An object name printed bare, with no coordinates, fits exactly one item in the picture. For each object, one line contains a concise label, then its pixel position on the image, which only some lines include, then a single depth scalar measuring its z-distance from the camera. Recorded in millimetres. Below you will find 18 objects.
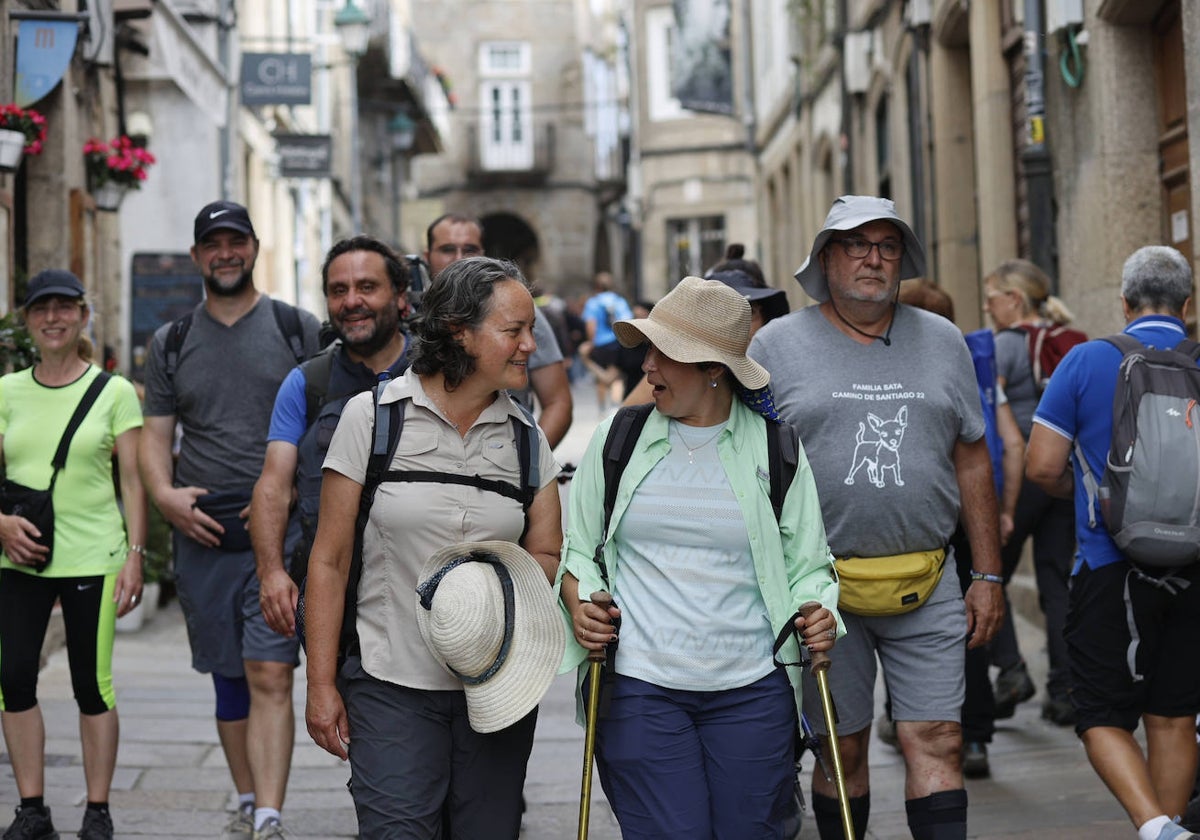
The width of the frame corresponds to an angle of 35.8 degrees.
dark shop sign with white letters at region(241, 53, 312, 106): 19359
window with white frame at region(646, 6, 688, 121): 36781
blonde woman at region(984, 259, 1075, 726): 8031
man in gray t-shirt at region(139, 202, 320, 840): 6199
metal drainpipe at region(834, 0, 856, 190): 19062
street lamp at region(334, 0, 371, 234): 22812
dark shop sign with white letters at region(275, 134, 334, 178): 21703
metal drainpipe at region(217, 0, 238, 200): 18141
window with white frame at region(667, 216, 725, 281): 35656
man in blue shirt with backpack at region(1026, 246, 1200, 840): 5227
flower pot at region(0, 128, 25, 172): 9359
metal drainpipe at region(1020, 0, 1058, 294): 10461
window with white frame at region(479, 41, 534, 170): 54156
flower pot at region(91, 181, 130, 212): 13570
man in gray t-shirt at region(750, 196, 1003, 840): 5043
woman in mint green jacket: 4223
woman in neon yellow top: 6164
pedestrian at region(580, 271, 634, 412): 23047
